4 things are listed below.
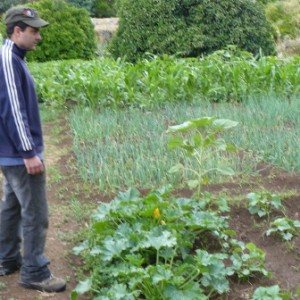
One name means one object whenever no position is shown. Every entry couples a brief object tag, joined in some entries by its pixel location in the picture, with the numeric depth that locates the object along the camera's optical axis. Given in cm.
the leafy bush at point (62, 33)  1488
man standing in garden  380
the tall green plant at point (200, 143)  479
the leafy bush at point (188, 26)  1268
